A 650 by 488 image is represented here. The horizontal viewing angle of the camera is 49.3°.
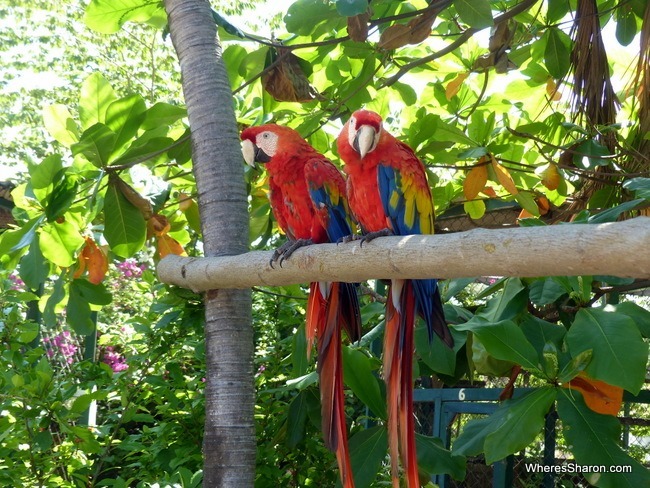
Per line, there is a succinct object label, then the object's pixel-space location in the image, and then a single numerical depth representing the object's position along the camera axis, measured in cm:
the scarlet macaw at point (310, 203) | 144
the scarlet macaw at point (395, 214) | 122
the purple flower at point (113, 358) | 357
